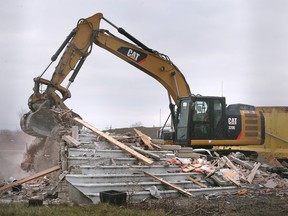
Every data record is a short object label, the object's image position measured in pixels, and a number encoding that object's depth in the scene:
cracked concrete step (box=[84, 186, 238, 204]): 9.38
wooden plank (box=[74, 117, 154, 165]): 11.68
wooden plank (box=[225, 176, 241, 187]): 11.72
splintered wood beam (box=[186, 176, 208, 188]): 11.45
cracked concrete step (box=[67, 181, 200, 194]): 9.52
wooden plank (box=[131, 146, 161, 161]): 12.34
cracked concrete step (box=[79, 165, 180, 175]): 10.36
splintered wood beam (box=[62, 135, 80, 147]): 11.72
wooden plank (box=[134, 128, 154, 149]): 13.79
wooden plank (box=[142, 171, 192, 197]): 10.52
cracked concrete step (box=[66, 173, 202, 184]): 9.73
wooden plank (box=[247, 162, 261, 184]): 12.24
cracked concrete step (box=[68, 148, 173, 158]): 11.47
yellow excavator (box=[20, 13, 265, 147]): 15.10
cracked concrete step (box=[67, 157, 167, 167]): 11.00
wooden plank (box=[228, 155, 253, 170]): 13.51
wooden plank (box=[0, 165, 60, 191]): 11.23
